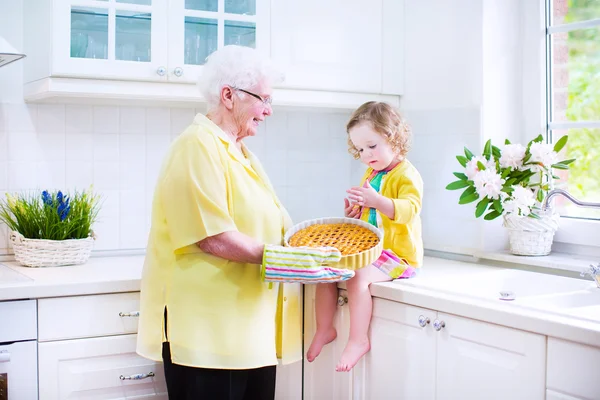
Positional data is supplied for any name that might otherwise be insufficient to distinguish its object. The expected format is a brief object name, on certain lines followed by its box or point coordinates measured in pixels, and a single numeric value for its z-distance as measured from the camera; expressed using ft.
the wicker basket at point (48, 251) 8.05
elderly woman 5.98
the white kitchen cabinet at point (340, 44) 8.62
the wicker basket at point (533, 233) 8.13
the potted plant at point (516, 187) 7.98
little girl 7.06
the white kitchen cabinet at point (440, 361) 5.74
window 8.23
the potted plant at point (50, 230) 8.08
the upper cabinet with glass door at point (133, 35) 7.66
